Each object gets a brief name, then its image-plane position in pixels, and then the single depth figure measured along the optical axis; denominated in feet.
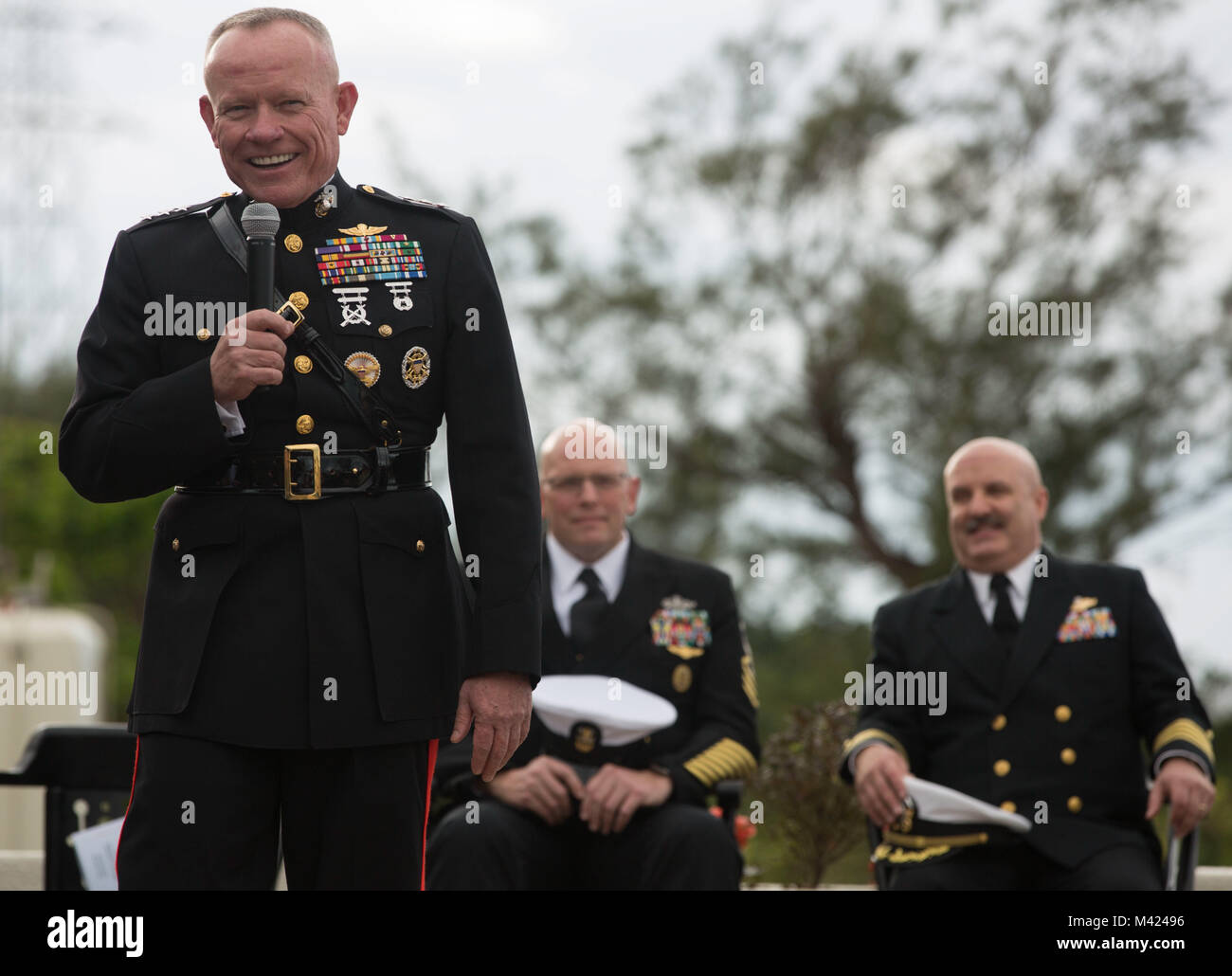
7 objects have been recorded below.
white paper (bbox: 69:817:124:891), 26.17
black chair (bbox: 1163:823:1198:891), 26.76
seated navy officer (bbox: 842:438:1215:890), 26.76
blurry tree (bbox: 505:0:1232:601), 57.77
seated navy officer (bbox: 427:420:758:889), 26.66
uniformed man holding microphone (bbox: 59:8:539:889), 15.20
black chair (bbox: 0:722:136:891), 28.99
